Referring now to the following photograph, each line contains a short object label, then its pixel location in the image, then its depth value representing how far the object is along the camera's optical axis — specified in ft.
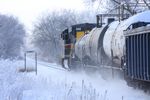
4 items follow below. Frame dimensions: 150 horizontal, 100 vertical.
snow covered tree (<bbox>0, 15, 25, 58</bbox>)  349.41
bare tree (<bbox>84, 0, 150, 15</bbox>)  157.77
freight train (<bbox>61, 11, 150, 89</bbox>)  43.83
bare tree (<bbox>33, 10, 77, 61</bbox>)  341.62
